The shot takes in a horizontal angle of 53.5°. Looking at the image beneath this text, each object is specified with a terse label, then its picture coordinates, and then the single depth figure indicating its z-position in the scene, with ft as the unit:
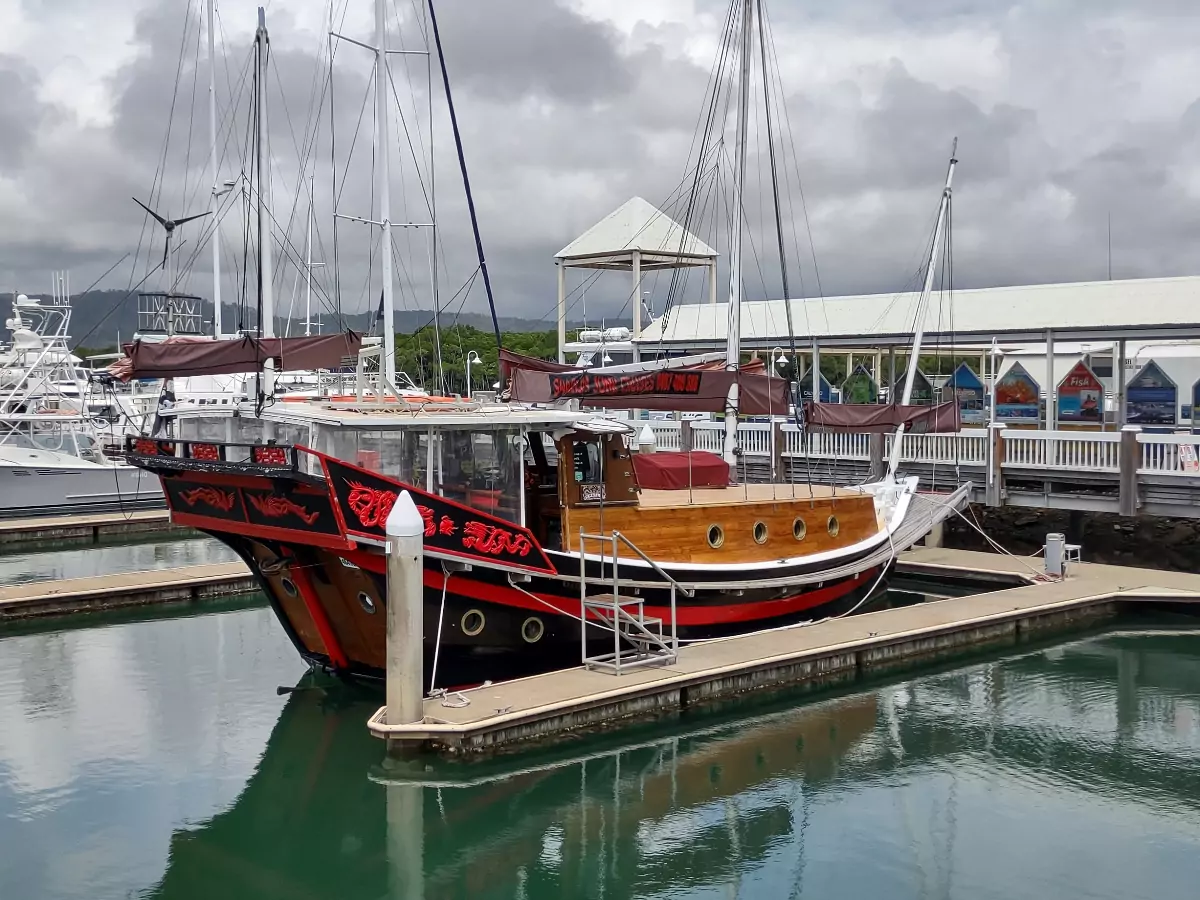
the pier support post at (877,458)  82.43
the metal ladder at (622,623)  45.85
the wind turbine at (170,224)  97.34
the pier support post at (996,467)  75.36
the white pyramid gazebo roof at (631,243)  114.32
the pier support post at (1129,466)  68.33
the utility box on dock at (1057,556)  67.36
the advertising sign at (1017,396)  129.39
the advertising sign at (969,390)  142.72
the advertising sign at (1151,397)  115.34
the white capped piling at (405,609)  38.78
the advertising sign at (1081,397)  118.73
